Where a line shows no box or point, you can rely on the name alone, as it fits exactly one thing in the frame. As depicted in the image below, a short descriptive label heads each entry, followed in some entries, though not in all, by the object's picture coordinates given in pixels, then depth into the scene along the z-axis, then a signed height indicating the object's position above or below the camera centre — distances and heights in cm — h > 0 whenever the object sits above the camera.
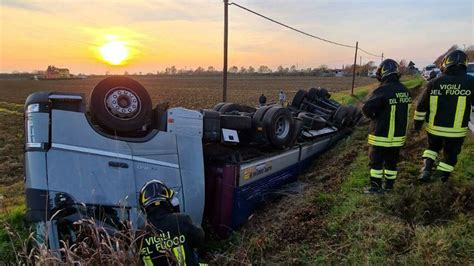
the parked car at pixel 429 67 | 3214 +77
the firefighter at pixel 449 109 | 448 -37
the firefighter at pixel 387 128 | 452 -61
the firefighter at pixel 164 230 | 245 -106
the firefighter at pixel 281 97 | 967 -65
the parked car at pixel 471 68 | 1489 +38
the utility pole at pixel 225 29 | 791 +83
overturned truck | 305 -83
